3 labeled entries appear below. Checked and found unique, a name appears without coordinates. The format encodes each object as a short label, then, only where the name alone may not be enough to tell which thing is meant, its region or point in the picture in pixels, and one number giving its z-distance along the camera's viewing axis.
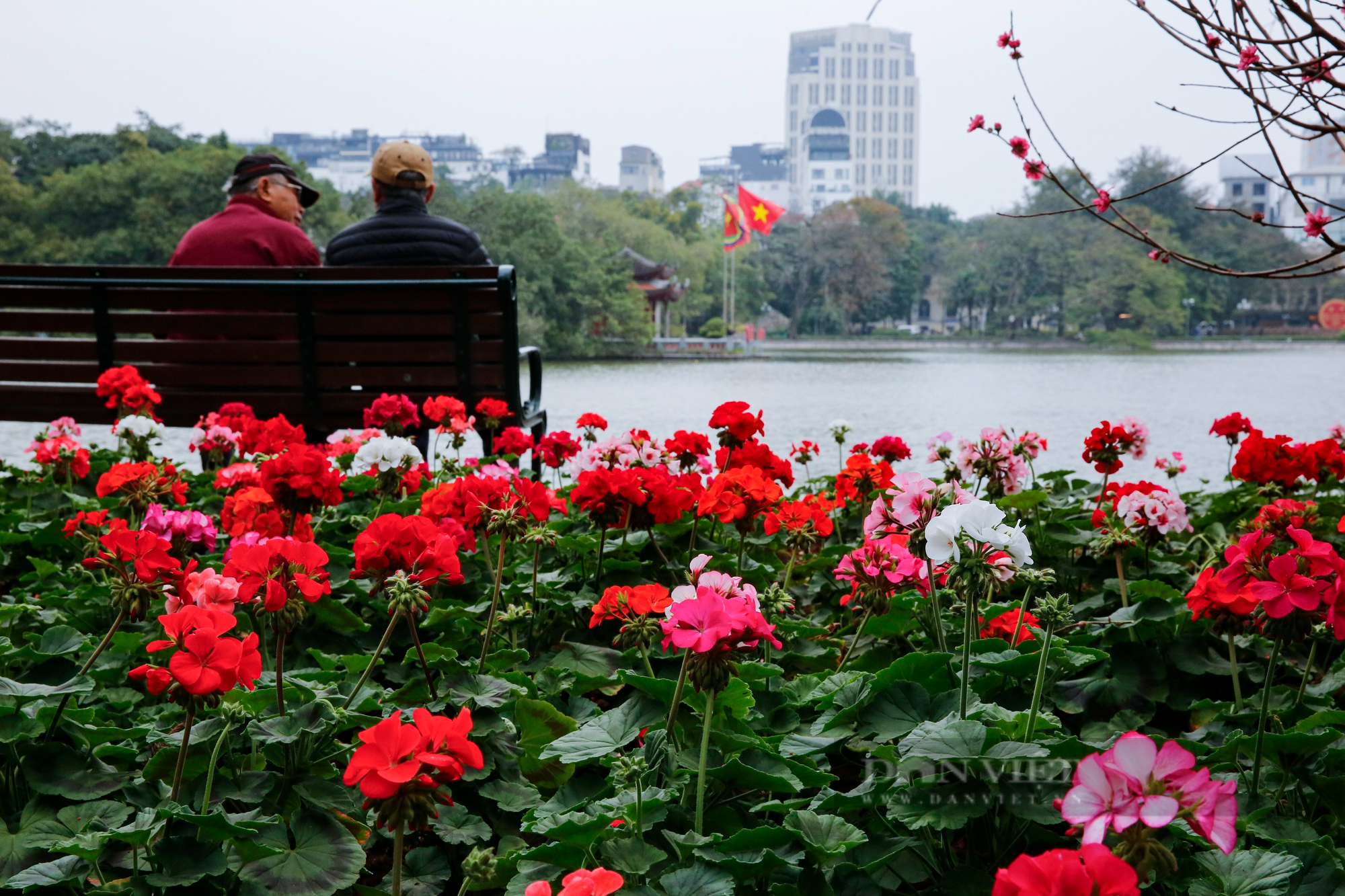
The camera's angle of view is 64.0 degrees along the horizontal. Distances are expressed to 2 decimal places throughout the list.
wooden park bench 3.62
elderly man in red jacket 4.64
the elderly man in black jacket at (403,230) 4.56
